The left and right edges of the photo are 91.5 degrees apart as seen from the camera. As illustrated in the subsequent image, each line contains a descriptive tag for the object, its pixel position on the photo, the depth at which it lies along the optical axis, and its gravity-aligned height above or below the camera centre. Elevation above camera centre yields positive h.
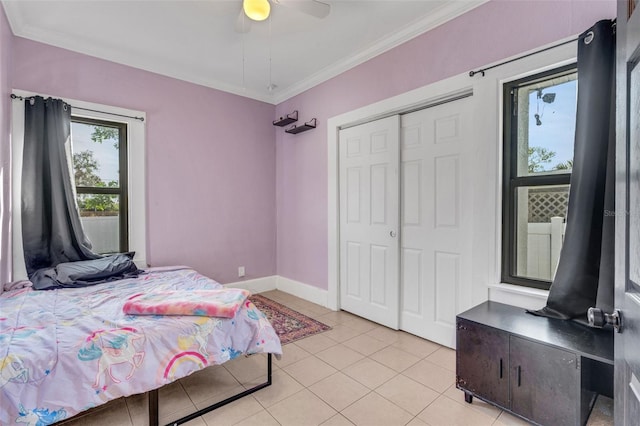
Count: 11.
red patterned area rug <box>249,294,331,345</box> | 2.91 -1.17
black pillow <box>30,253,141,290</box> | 2.52 -0.55
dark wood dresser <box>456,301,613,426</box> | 1.51 -0.84
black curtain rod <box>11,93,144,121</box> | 2.65 +0.96
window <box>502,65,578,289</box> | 2.03 +0.25
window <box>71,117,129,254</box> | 3.10 +0.29
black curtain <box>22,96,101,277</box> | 2.68 +0.14
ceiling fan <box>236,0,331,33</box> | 2.02 +1.34
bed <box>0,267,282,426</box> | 1.37 -0.73
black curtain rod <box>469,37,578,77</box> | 1.90 +1.01
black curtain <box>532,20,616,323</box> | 1.65 +0.09
